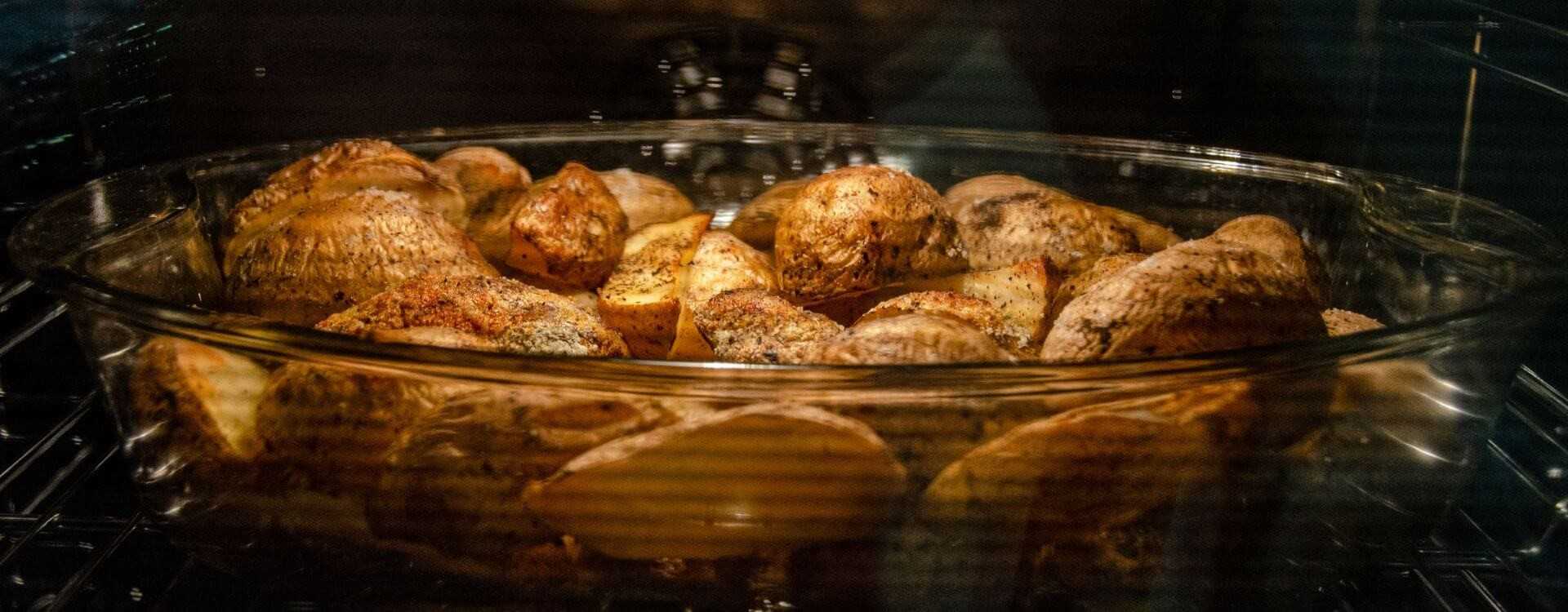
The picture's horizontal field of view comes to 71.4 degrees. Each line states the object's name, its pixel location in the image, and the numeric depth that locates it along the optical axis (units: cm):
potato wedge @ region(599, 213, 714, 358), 64
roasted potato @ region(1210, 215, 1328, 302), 63
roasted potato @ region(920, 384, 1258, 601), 41
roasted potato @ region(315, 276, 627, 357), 50
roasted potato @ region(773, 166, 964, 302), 63
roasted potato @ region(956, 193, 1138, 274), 69
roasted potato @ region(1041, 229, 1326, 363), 45
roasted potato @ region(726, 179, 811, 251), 78
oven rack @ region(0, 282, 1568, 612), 51
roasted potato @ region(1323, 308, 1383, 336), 55
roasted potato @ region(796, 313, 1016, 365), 44
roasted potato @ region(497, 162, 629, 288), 68
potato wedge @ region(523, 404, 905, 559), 40
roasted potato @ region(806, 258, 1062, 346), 61
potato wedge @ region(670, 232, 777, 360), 64
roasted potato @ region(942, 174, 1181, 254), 73
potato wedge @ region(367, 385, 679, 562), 41
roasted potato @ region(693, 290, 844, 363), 51
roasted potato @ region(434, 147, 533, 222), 79
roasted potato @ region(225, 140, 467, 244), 72
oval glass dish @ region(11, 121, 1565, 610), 40
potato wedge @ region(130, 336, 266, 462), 46
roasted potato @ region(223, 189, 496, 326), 60
